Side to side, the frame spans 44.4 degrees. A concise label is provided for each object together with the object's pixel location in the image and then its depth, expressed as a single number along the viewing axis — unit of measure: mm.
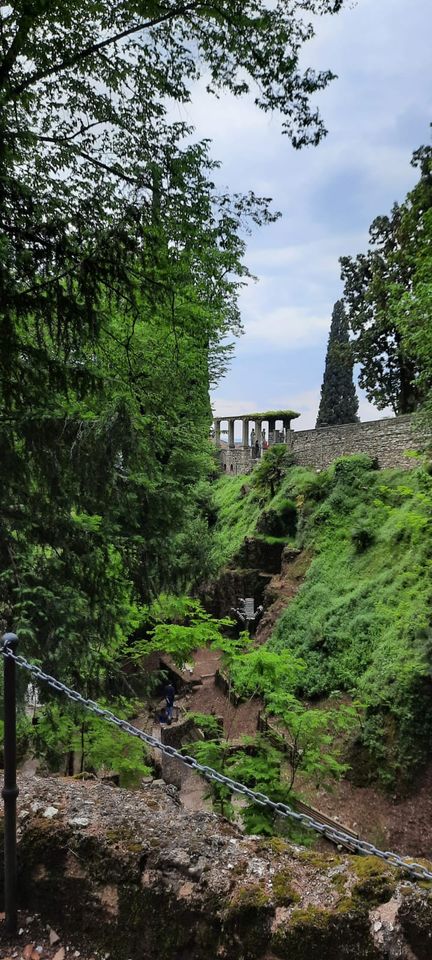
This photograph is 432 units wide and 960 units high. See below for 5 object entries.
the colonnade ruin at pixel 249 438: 30312
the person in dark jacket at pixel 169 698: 14320
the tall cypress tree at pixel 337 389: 36062
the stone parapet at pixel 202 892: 2062
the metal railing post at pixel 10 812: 2383
